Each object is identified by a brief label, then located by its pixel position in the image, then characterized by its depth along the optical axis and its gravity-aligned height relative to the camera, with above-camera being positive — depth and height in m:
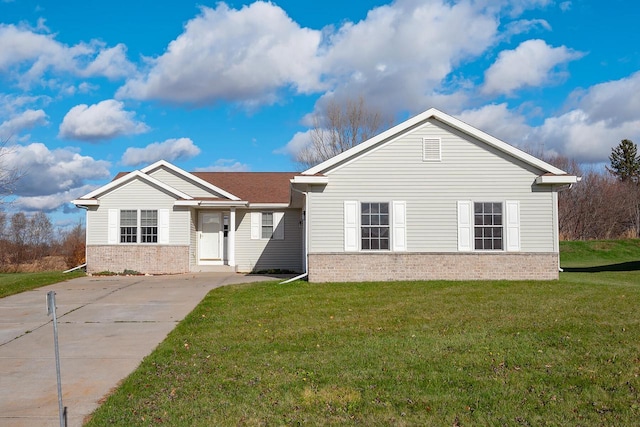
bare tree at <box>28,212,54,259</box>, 31.41 +0.16
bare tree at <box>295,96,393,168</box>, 38.19 +7.08
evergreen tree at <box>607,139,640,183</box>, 59.41 +7.79
